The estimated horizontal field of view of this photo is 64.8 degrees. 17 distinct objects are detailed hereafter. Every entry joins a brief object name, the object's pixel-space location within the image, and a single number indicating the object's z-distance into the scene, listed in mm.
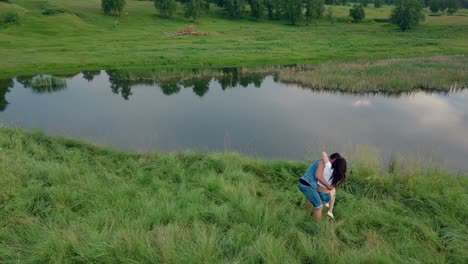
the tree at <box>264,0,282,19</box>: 83312
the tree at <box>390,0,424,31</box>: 68812
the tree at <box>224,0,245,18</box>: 81625
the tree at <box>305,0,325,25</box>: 79000
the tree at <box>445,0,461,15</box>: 103350
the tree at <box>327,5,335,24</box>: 84731
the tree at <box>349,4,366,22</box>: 81938
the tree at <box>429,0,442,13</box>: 107000
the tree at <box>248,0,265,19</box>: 82250
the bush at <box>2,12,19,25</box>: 51500
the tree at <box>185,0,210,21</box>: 70500
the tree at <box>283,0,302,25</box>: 78438
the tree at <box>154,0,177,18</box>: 72562
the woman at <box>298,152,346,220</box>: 7561
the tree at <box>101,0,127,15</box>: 67312
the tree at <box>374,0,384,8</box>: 113562
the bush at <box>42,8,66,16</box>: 58731
